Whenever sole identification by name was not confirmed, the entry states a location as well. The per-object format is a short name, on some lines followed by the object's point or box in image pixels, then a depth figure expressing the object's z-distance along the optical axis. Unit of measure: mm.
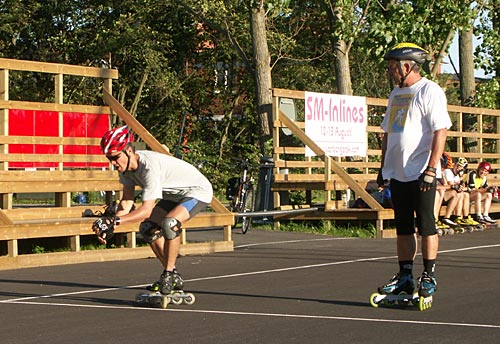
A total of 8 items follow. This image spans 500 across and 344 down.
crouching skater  8898
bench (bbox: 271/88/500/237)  18750
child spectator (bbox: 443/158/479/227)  19656
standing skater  9156
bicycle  19719
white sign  20453
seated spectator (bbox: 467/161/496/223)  20531
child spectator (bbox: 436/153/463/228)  19266
